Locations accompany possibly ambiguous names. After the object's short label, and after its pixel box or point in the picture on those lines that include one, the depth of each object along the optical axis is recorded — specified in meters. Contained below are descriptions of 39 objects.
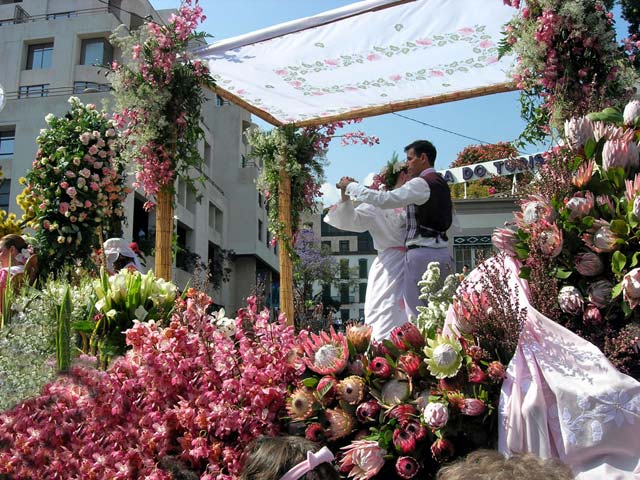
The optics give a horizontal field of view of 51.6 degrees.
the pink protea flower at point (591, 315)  2.22
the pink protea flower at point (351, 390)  2.33
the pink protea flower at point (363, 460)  2.17
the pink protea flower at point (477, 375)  2.19
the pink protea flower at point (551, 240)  2.30
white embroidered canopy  5.86
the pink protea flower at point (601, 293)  2.24
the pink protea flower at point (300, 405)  2.36
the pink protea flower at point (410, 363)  2.32
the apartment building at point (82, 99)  25.72
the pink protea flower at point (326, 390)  2.38
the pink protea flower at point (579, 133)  2.62
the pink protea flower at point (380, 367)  2.37
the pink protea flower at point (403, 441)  2.14
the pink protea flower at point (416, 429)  2.15
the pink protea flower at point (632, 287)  2.11
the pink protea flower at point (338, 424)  2.30
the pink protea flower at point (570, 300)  2.25
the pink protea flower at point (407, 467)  2.12
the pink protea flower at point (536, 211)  2.38
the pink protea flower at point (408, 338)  2.46
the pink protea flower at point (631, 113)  2.61
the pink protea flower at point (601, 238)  2.27
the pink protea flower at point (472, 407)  2.12
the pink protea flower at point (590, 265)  2.29
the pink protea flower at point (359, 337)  2.55
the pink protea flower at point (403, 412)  2.21
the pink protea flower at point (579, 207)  2.36
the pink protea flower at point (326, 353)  2.44
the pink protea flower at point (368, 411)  2.29
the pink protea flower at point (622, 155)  2.45
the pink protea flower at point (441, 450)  2.09
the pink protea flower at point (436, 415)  2.08
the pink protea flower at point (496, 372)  2.16
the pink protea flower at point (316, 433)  2.31
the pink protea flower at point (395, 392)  2.29
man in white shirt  4.74
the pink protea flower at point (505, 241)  2.50
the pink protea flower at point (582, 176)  2.43
